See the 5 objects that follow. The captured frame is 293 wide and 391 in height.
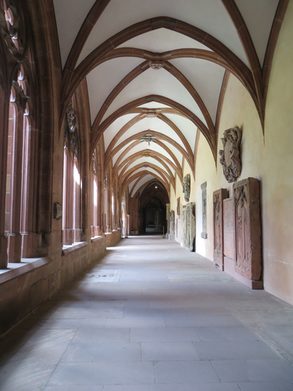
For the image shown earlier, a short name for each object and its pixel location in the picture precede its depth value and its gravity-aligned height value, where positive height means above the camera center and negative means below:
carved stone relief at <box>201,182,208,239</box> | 9.34 +0.31
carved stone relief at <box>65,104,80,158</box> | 6.14 +1.75
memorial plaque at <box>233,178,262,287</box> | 5.09 -0.17
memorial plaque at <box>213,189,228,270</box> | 6.96 -0.12
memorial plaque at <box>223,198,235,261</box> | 6.13 -0.13
